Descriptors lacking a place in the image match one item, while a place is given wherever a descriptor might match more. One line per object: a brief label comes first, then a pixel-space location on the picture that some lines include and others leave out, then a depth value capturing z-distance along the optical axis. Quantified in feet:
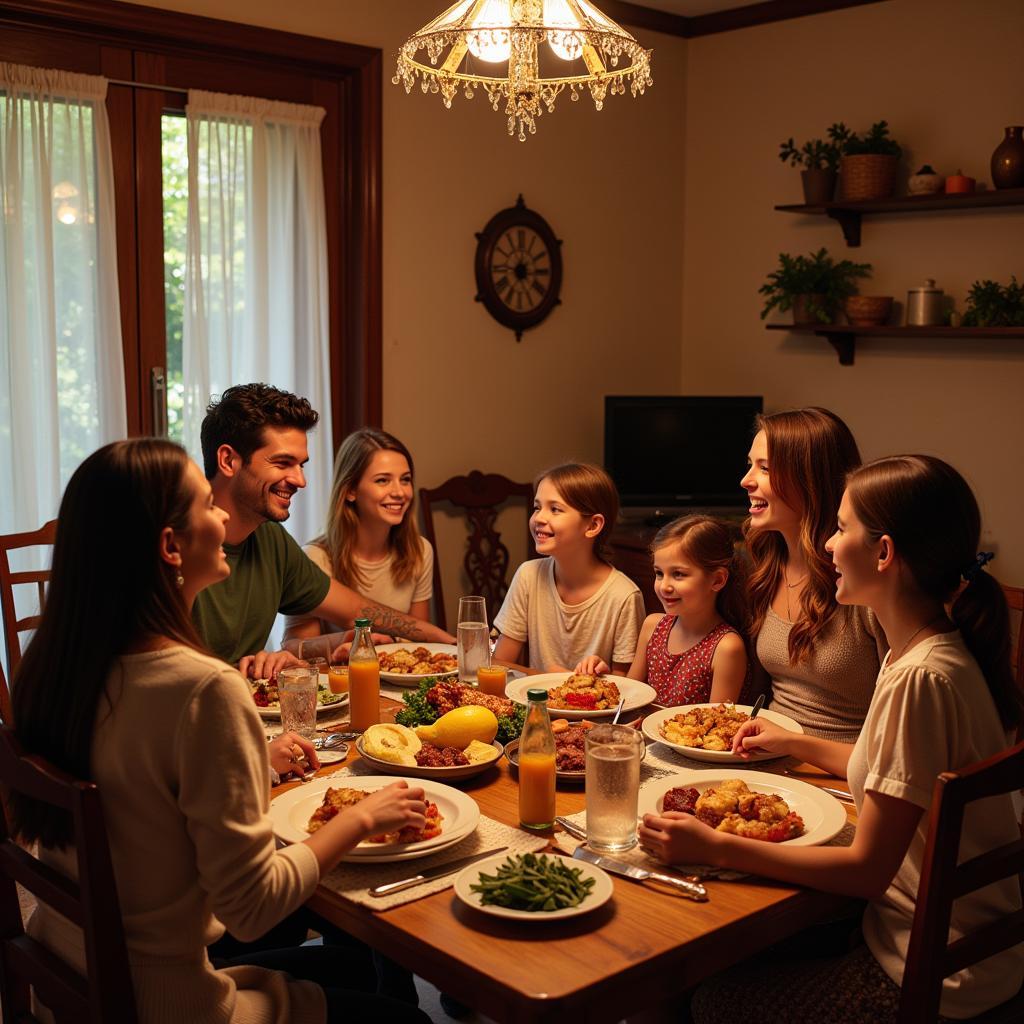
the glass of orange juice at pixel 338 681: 7.57
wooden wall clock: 14.97
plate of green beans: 4.70
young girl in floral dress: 8.04
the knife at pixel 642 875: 4.95
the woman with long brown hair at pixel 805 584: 7.29
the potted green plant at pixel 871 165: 14.08
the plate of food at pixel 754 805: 5.43
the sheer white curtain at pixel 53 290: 11.35
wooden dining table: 4.30
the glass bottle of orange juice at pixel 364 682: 7.04
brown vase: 12.69
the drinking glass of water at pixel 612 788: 5.32
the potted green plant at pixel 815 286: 14.88
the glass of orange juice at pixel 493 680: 7.54
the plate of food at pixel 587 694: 7.23
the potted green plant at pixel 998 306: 13.08
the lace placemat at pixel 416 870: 4.95
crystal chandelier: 6.96
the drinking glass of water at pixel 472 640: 7.70
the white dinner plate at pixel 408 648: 8.00
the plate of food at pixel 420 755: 6.19
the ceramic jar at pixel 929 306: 13.83
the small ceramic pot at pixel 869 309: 14.37
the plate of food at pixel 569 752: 6.12
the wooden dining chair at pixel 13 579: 8.79
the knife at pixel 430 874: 4.98
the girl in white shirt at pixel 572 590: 9.59
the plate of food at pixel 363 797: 5.20
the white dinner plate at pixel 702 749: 6.43
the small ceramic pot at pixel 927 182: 13.65
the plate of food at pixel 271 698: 7.25
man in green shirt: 8.79
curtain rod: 11.81
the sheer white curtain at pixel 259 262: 12.53
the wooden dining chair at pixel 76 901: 4.39
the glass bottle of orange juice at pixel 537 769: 5.57
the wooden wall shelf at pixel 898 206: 13.09
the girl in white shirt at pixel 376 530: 10.61
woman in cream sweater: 4.53
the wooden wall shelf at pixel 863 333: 13.12
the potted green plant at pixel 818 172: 14.66
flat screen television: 15.51
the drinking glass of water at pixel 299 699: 6.74
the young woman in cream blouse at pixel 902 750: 5.13
